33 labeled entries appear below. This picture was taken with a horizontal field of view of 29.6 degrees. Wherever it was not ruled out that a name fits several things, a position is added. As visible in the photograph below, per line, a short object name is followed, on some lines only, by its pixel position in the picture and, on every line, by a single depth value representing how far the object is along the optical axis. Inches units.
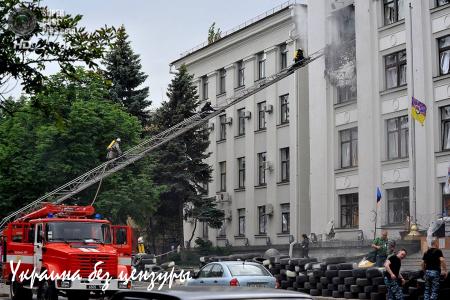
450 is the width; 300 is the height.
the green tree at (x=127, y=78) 1969.9
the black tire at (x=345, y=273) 961.9
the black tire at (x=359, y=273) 933.2
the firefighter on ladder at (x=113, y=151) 1353.3
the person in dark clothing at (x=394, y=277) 802.8
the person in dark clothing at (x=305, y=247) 1541.6
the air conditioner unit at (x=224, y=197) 2147.0
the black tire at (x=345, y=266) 984.3
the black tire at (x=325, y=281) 999.8
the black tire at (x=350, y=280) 949.8
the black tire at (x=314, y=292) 1016.9
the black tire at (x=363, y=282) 917.8
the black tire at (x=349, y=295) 944.3
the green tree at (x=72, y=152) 1617.9
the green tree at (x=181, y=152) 1907.0
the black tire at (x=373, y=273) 911.0
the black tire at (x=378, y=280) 900.6
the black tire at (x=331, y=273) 987.3
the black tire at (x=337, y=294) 973.2
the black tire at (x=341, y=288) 964.6
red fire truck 863.7
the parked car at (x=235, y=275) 841.8
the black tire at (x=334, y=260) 1059.9
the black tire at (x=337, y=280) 975.4
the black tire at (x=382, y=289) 888.9
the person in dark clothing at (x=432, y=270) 768.9
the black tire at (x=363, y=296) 915.4
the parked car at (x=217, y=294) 297.7
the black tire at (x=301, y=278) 1041.6
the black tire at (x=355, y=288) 927.5
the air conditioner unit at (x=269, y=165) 1988.2
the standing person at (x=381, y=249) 1086.2
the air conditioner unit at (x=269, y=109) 1995.6
